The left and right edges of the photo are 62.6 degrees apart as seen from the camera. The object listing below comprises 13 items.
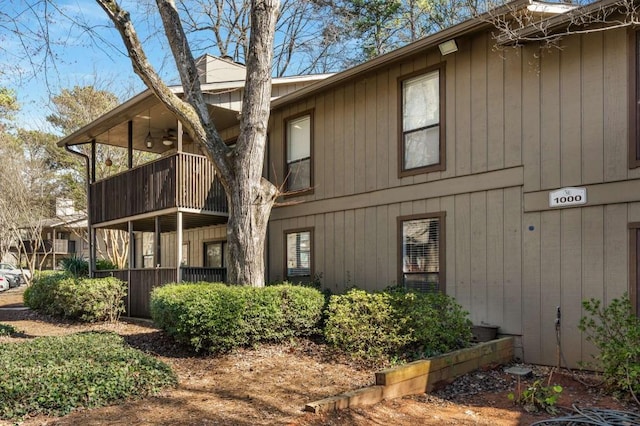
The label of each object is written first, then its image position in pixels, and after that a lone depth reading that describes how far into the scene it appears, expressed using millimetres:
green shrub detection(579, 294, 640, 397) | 5573
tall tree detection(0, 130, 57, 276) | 21781
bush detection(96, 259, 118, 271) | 16203
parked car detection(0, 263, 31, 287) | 28327
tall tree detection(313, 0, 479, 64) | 19078
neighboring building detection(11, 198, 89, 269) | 26648
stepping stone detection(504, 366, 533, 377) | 6750
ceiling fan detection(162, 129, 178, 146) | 14826
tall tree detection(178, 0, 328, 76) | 19467
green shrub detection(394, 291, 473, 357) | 6934
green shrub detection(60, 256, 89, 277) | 15164
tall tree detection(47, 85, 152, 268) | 21484
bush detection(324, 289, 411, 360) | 7059
